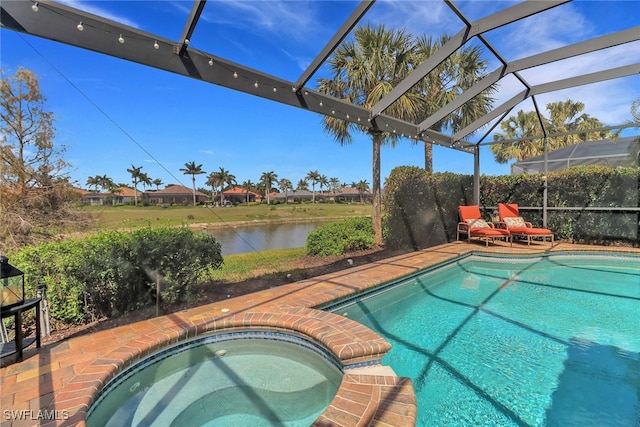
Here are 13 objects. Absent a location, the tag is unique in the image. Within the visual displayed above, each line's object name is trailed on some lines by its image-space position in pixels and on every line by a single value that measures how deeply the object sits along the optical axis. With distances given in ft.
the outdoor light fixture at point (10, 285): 7.64
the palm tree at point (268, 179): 228.84
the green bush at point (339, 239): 25.16
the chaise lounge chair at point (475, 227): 26.55
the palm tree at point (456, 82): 29.60
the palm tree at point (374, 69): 24.80
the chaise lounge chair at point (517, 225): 26.92
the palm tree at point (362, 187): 246.68
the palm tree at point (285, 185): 265.75
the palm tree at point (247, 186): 236.02
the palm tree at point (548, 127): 62.18
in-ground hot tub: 7.38
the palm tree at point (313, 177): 245.45
